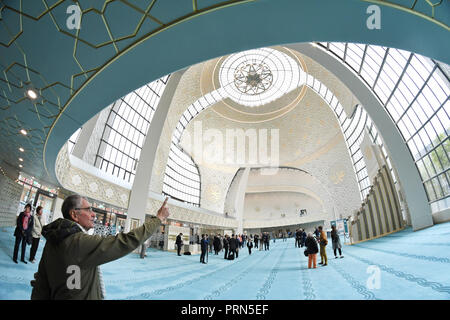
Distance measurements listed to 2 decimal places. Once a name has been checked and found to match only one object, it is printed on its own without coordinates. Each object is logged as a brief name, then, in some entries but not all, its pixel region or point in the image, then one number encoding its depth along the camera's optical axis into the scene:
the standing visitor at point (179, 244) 14.00
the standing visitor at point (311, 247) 7.07
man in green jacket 1.34
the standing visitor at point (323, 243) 7.50
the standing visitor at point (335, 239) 9.22
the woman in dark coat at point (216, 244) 14.53
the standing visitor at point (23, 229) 5.58
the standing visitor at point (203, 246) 10.46
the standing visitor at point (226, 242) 12.73
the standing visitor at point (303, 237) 16.09
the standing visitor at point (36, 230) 5.77
